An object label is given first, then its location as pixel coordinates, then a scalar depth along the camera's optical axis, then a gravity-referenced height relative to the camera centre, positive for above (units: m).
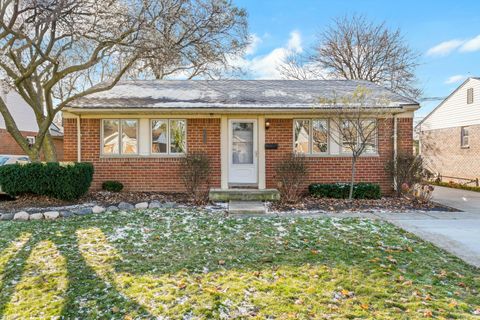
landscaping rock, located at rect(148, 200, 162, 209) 8.16 -1.21
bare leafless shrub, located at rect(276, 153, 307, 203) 8.88 -0.51
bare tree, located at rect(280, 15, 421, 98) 22.98 +8.06
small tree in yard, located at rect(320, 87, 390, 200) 8.74 +1.29
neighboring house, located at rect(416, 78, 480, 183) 16.36 +1.42
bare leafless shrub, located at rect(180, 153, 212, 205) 8.87 -0.40
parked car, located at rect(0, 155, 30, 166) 9.30 +0.01
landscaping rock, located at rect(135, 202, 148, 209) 8.08 -1.20
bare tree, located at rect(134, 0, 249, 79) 9.93 +4.74
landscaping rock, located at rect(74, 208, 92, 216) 7.34 -1.24
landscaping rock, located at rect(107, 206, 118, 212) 7.79 -1.24
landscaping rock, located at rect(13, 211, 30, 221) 7.05 -1.29
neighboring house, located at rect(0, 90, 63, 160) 17.82 +2.14
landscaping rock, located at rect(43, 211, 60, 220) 7.03 -1.26
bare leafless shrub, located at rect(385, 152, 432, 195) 9.27 -0.39
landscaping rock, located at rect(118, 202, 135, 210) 7.99 -1.21
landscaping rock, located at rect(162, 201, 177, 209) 8.22 -1.22
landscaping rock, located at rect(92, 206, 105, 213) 7.54 -1.22
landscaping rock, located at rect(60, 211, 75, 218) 7.17 -1.27
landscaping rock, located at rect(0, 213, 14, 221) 7.07 -1.30
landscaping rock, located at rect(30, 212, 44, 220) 7.04 -1.29
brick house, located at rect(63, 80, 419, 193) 10.03 +0.49
